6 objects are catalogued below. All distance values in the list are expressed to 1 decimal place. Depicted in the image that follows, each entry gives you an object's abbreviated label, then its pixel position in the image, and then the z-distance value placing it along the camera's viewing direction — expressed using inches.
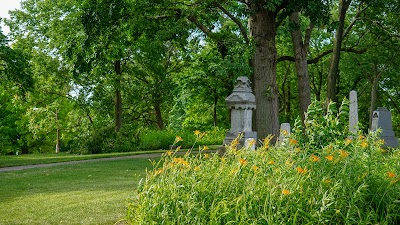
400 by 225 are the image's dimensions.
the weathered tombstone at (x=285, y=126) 399.6
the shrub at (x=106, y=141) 1022.4
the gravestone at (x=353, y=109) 654.3
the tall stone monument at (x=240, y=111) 606.9
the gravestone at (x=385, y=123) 828.0
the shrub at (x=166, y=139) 1089.4
